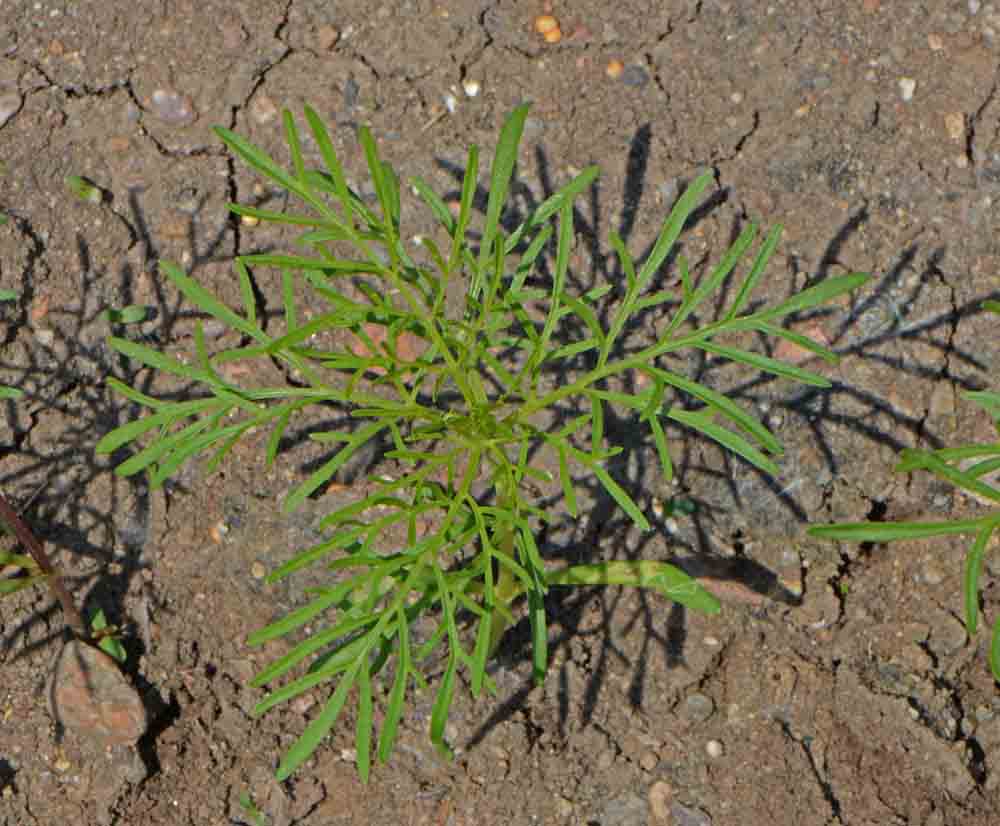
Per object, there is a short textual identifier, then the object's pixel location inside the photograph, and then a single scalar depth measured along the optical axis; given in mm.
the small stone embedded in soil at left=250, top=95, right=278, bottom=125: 3078
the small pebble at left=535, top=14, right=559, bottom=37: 3102
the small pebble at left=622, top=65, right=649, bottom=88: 3053
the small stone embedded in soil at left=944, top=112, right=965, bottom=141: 2967
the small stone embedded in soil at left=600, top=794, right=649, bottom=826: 2705
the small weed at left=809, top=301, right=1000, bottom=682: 2064
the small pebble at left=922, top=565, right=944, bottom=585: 2775
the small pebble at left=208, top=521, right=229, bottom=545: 2861
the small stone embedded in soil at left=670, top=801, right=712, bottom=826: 2695
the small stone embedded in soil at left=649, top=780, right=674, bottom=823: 2705
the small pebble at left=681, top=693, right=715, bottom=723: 2750
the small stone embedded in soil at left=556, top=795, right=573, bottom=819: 2717
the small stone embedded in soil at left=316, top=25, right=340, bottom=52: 3127
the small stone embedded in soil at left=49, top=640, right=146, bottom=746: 2736
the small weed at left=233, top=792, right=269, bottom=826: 2725
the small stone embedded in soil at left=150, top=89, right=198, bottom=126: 3092
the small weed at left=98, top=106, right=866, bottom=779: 2211
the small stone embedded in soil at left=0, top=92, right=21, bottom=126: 3104
